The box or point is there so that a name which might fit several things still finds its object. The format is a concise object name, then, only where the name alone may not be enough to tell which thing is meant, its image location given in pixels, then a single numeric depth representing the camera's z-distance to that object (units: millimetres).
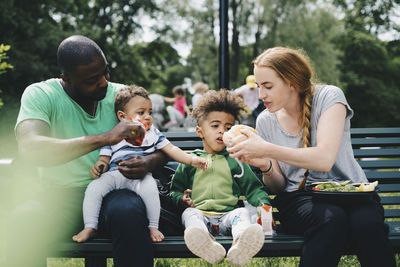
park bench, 2541
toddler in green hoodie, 2912
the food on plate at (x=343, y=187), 2639
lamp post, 4395
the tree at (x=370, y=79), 26453
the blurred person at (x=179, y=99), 12625
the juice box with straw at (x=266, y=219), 2742
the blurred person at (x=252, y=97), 9000
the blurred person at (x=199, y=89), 10195
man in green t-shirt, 2541
